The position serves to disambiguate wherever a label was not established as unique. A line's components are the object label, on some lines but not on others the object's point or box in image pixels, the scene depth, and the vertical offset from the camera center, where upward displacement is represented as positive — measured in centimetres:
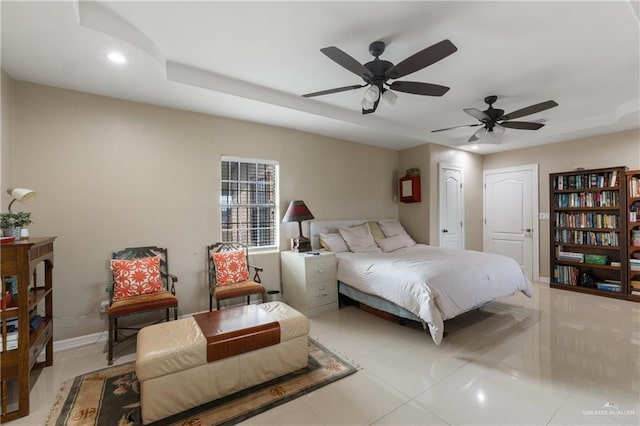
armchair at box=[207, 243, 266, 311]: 302 -71
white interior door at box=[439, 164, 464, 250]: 514 +8
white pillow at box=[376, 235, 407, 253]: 443 -50
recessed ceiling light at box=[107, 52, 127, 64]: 217 +124
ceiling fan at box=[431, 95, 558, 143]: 294 +104
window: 369 +17
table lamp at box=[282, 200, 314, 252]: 378 -5
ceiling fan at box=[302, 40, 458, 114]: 189 +107
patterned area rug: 175 -127
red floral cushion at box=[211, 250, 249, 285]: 321 -62
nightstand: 344 -88
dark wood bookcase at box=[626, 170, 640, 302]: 396 -31
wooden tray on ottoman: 189 -84
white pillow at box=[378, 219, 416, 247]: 480 -31
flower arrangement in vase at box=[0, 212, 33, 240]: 186 -5
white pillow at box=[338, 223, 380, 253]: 422 -41
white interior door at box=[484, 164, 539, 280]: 516 -6
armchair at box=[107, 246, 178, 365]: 242 -70
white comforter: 259 -72
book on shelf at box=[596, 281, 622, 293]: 413 -115
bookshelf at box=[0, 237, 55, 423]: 172 -70
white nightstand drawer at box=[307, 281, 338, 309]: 345 -102
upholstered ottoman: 171 -96
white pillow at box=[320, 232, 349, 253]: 405 -44
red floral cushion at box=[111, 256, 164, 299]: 265 -60
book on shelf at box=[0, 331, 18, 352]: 175 -78
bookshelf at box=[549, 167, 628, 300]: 413 -34
